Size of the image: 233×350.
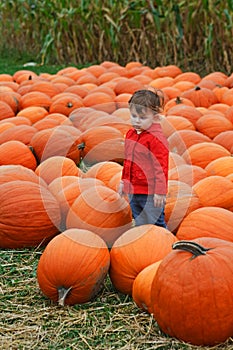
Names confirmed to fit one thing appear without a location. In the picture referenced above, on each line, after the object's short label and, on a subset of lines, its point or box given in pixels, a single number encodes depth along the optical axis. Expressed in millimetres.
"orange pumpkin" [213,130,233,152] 5184
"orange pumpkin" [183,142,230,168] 4762
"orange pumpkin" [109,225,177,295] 3160
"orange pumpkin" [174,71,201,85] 8375
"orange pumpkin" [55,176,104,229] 3926
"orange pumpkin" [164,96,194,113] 6590
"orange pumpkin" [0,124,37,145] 5469
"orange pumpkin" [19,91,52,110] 6949
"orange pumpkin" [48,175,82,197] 4074
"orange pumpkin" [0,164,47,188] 4059
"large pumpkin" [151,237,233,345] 2654
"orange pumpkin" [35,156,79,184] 4410
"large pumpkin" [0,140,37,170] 4840
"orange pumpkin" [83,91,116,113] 6668
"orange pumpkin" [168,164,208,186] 4219
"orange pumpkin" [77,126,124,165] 5255
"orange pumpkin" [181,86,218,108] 6957
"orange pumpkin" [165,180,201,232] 3770
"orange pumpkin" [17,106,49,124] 6391
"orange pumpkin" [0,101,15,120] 6504
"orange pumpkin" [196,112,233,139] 5707
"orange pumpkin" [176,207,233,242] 3340
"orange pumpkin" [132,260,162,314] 2916
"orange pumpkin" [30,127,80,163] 5168
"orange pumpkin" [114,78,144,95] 7551
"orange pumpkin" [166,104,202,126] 6078
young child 3641
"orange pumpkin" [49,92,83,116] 6599
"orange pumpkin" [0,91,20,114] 6938
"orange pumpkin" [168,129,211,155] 5094
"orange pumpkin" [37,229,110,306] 3049
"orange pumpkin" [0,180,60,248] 3723
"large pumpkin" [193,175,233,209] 3834
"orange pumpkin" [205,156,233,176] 4359
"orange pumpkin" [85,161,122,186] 4324
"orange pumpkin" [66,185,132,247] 3564
